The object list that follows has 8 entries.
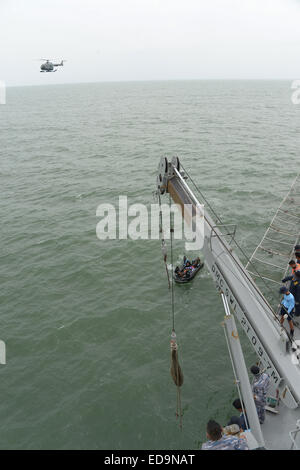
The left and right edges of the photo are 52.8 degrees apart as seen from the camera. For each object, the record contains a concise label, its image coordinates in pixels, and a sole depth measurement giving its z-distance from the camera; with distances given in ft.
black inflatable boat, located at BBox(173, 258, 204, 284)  69.46
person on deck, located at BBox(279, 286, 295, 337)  42.20
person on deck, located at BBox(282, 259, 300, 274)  46.50
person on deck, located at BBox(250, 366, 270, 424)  34.50
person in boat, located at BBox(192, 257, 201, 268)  73.38
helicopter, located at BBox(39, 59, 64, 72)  210.24
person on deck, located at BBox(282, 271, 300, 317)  45.70
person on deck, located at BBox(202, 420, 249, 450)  24.59
